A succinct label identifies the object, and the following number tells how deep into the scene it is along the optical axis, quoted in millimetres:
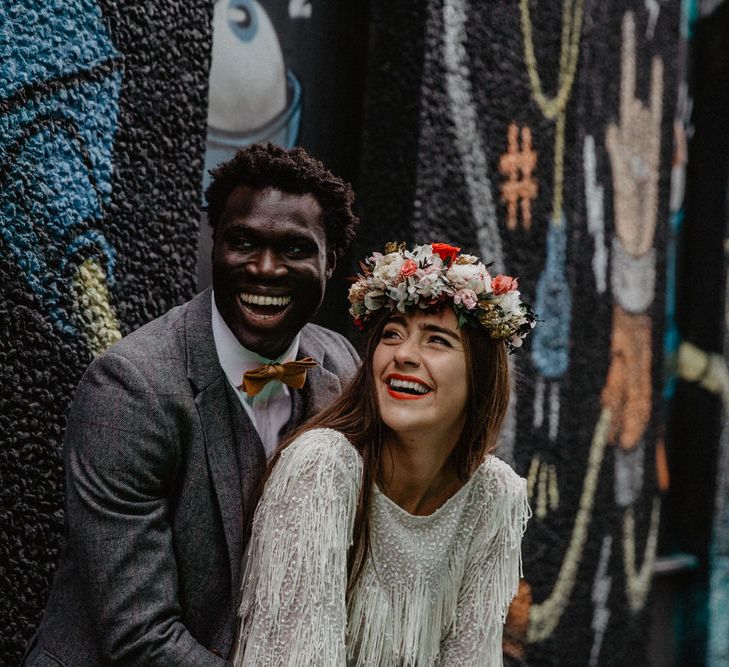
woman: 2127
